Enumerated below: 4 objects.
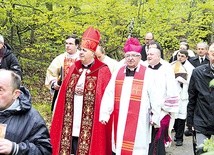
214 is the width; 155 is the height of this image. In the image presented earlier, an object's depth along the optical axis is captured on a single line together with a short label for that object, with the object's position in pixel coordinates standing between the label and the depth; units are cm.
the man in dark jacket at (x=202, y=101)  639
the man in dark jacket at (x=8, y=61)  811
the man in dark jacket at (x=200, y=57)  1097
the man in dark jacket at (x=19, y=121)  368
